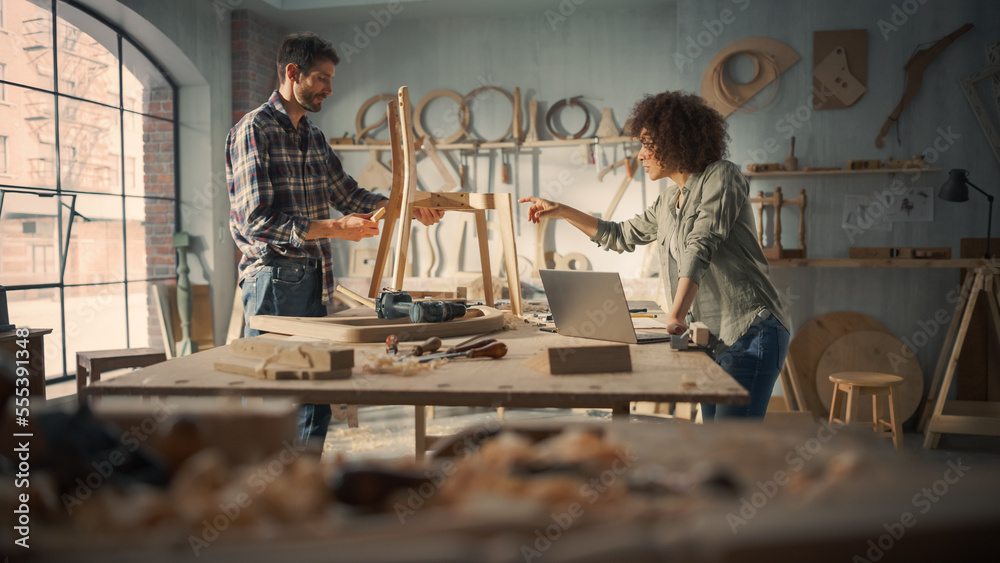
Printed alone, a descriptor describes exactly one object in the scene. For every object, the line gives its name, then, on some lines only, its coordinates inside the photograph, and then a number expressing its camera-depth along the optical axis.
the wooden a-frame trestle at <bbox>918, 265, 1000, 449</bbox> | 3.91
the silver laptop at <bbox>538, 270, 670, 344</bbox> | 1.89
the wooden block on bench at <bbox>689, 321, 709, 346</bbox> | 1.88
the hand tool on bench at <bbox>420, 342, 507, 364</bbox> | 1.78
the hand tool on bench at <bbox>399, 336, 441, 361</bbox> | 1.79
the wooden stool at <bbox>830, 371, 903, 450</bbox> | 3.72
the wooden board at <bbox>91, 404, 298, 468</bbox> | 0.86
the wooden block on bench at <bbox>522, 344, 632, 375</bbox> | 1.55
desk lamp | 4.07
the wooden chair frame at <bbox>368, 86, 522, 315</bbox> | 2.71
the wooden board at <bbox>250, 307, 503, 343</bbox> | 1.98
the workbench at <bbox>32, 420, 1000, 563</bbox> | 0.55
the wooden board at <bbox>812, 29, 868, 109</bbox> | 4.40
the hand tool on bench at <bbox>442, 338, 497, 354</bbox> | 1.82
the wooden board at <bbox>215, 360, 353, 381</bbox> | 1.50
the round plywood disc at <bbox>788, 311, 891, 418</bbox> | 4.49
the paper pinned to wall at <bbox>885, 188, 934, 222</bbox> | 4.40
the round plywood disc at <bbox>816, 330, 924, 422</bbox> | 4.38
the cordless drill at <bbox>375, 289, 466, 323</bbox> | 2.11
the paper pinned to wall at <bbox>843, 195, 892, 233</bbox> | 4.46
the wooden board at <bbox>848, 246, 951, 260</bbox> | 4.26
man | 2.48
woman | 2.09
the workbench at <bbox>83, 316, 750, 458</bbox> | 1.39
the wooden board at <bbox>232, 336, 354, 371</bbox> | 1.52
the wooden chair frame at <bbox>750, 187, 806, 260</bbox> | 4.41
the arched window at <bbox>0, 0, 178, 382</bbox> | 3.90
